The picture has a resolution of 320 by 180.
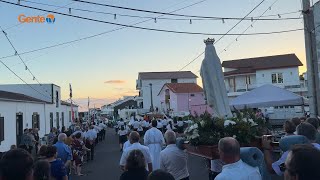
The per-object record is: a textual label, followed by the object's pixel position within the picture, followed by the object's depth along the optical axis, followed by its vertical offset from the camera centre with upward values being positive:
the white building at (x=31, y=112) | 16.43 -0.09
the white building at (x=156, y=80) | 57.49 +5.55
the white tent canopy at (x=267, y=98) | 9.95 +0.20
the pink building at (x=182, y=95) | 48.17 +1.92
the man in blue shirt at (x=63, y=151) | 6.83 -0.98
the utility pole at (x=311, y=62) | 9.06 +1.28
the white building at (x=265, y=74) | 39.18 +4.28
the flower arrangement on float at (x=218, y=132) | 4.17 -0.40
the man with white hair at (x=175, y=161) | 4.90 -0.94
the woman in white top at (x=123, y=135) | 16.24 -1.53
